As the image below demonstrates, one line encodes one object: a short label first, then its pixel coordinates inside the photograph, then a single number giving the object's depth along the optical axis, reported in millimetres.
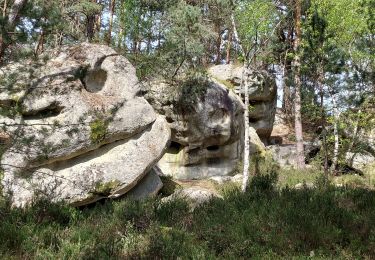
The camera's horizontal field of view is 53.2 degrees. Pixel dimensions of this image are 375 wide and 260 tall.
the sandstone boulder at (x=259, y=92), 22594
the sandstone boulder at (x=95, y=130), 11023
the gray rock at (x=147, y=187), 13172
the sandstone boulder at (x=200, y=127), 17375
